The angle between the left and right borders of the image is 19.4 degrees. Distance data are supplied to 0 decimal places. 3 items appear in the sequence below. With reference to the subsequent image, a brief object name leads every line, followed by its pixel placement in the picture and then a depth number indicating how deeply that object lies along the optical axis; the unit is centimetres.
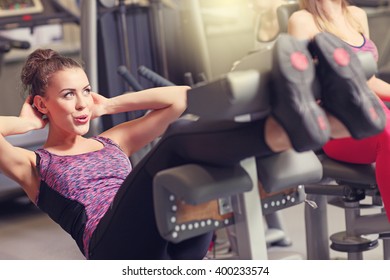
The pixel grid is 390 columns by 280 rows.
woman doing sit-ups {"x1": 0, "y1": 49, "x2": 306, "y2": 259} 315
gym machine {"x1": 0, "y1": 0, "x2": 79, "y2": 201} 622
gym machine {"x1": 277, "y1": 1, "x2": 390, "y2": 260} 367
